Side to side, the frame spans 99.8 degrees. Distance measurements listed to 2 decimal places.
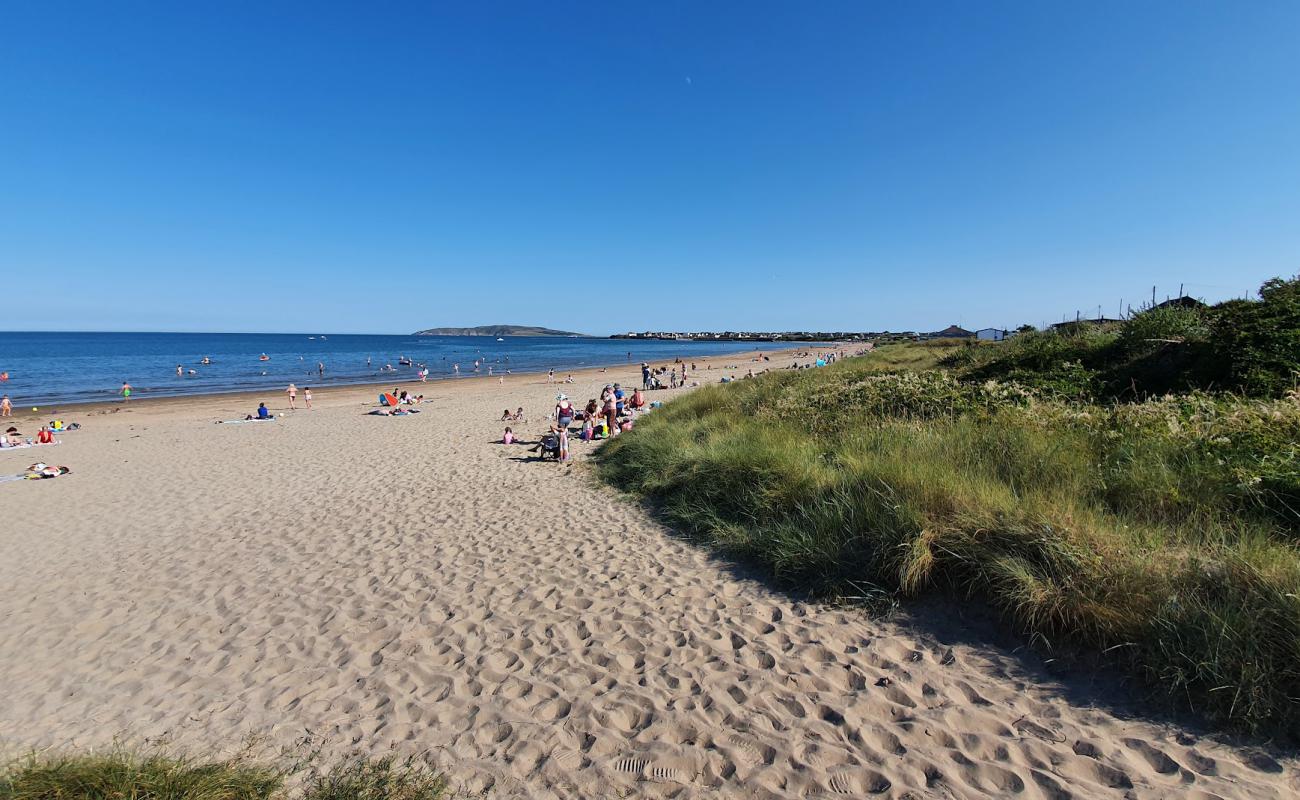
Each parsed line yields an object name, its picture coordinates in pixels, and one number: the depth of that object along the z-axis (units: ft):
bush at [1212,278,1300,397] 22.79
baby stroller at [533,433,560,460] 37.45
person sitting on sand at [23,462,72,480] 35.63
